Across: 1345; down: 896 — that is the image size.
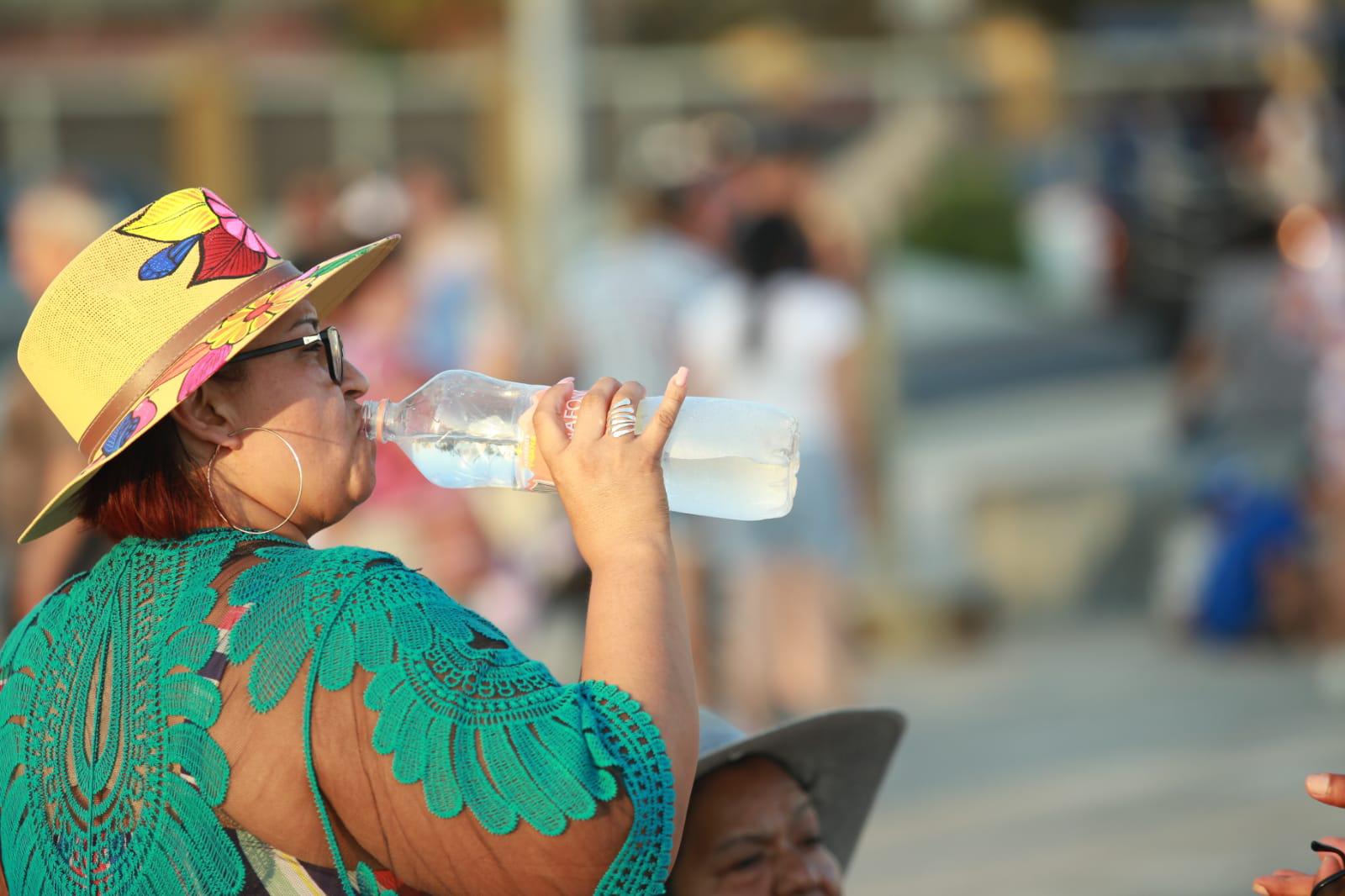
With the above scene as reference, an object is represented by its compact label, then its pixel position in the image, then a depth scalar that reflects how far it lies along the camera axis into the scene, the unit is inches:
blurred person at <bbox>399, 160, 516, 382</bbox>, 687.1
